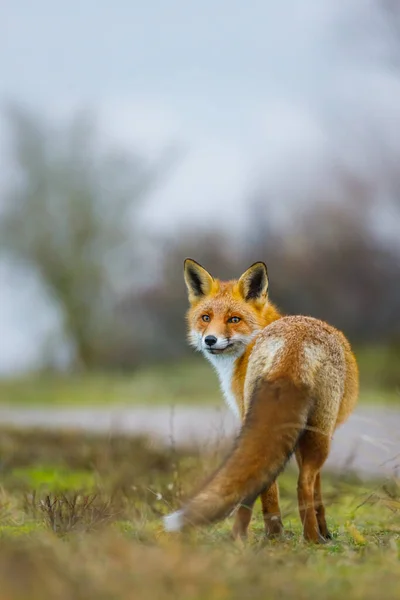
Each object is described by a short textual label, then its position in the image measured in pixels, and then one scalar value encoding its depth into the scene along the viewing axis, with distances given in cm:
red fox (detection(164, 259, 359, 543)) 942
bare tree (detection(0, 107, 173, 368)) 6450
